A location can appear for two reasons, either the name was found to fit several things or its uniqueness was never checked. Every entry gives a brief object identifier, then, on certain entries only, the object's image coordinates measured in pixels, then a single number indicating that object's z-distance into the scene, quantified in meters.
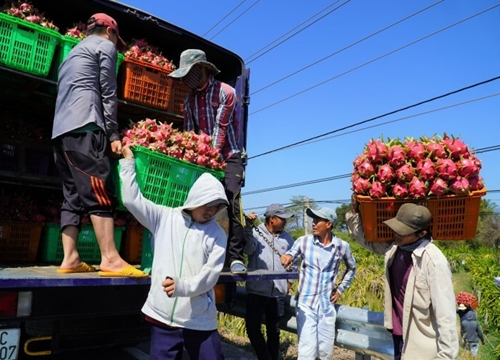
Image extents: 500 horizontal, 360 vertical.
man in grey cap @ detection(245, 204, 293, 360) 4.80
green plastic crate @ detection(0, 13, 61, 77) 3.33
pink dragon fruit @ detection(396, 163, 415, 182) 3.14
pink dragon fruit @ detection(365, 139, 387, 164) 3.27
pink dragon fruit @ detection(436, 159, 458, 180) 3.07
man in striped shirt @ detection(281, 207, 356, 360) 4.34
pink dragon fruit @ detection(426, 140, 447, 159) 3.17
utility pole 18.64
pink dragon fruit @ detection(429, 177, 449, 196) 3.07
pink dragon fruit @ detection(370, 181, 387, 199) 3.21
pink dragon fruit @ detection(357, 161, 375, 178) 3.28
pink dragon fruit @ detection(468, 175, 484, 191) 3.13
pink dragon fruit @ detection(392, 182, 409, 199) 3.15
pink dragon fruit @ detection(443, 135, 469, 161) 3.18
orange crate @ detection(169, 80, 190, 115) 4.39
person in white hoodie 2.81
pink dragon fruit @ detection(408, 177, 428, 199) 3.10
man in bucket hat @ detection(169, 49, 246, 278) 3.86
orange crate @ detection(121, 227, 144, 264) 4.49
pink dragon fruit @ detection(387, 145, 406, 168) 3.19
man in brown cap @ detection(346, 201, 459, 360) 2.84
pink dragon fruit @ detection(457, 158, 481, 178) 3.09
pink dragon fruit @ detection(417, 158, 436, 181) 3.11
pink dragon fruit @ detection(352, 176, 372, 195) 3.27
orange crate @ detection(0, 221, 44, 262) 4.03
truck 2.76
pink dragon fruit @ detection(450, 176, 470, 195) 3.05
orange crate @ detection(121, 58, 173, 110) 4.04
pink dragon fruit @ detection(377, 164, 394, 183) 3.18
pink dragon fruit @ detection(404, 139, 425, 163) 3.20
